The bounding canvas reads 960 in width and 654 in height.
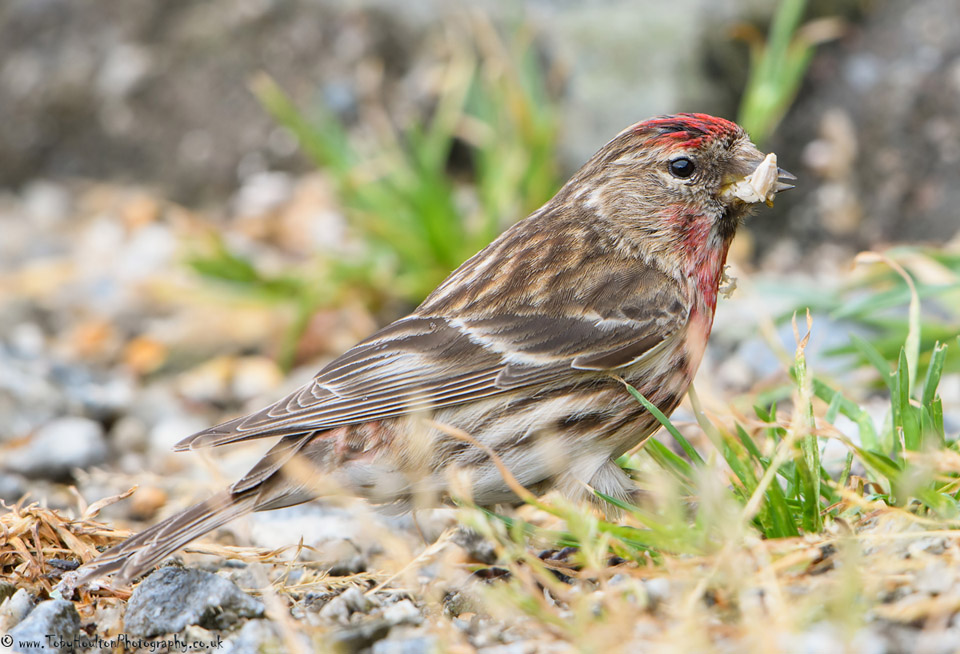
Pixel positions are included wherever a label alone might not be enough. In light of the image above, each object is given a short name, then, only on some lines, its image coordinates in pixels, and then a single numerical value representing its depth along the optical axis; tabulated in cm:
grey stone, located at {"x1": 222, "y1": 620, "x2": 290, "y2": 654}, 456
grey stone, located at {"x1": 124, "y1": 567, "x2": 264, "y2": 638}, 488
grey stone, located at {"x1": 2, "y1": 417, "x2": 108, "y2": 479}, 816
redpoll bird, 570
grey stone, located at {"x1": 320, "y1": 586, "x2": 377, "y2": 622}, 498
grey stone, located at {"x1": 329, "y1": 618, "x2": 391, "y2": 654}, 436
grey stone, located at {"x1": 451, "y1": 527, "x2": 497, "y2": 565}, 642
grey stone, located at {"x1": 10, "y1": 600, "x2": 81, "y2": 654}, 467
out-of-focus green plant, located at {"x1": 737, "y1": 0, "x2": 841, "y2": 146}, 1022
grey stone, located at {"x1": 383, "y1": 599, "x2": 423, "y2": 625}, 467
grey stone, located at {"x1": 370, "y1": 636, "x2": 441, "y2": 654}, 435
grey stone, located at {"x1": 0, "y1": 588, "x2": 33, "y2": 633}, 498
